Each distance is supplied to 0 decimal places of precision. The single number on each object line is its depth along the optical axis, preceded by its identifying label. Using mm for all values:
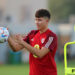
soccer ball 12937
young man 13039
